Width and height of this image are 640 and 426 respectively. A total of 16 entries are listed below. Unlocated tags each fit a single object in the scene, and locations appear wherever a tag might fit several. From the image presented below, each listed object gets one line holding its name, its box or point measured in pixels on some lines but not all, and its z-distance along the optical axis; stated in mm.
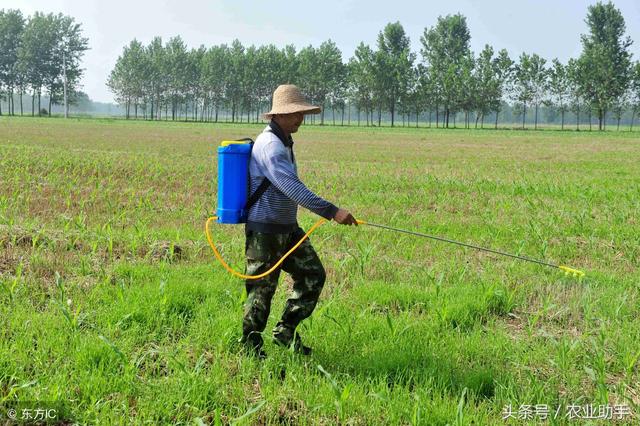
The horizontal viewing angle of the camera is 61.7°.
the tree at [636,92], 73562
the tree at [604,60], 72688
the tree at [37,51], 95125
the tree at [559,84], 78625
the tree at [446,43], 88812
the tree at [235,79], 97750
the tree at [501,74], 80750
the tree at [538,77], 80125
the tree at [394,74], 86125
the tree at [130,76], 104500
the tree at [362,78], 88000
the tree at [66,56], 98500
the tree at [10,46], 96625
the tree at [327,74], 93819
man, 3705
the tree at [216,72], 99688
